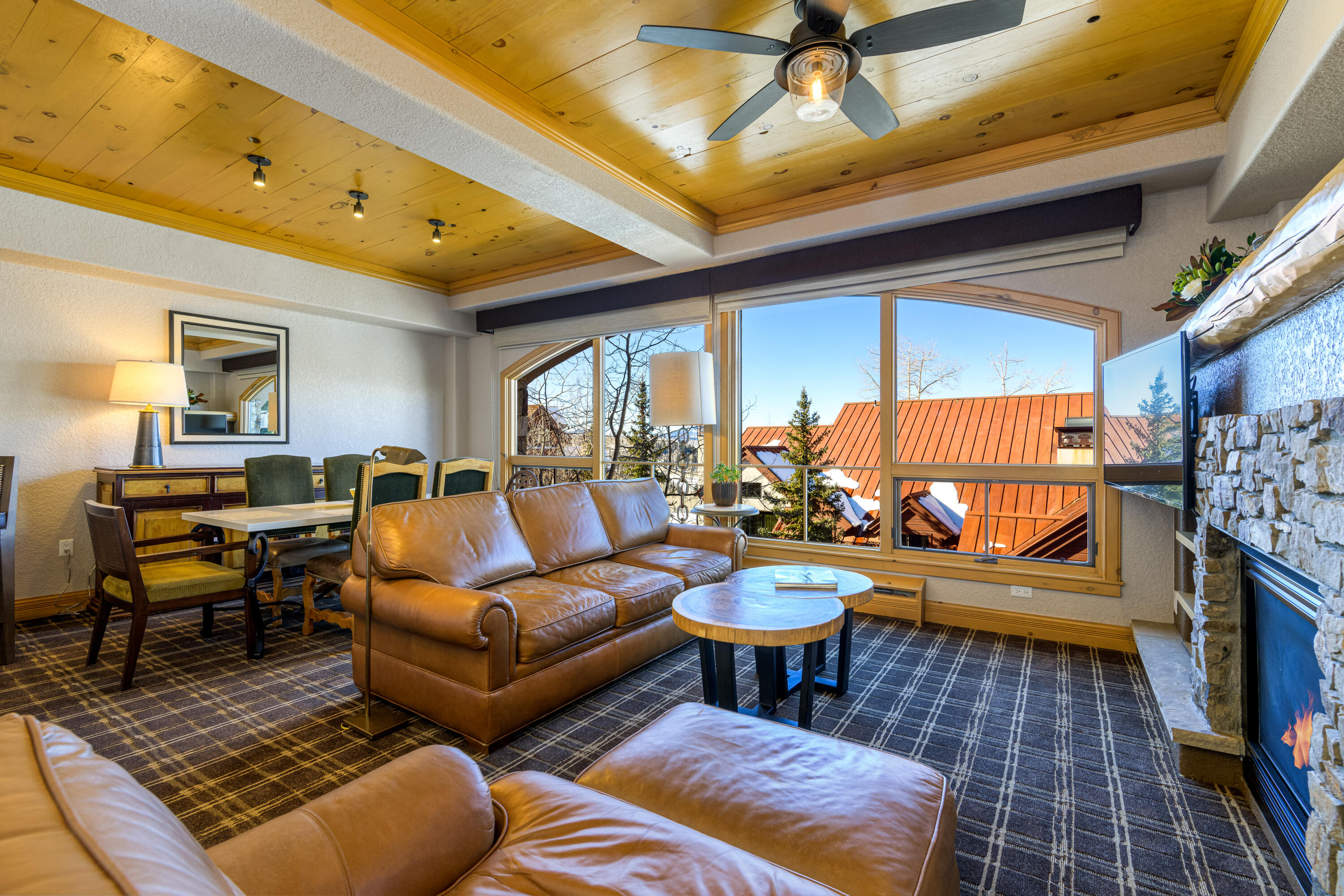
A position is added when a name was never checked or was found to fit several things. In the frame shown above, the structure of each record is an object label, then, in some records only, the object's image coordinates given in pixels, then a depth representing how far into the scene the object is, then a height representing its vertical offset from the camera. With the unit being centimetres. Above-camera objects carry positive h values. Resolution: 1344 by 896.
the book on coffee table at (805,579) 251 -55
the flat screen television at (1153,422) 212 +12
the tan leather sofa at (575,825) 53 -66
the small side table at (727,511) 407 -40
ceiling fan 182 +135
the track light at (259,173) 328 +157
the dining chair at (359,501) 326 -26
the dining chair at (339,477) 424 -16
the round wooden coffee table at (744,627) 203 -60
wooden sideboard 388 -27
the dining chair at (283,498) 346 -31
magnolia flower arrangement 247 +75
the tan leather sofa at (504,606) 219 -63
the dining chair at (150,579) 271 -62
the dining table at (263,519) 305 -35
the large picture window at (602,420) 516 +32
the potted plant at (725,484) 418 -21
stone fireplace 118 -43
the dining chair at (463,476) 371 -15
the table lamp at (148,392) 389 +41
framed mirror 448 +59
